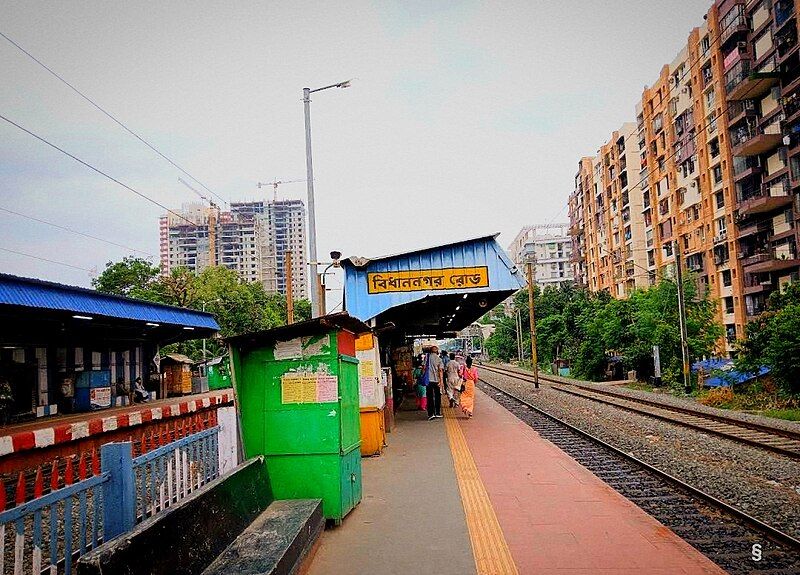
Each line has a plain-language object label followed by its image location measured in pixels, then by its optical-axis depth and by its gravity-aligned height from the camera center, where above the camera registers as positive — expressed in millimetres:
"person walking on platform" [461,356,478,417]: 16484 -1570
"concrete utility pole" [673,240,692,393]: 25344 -51
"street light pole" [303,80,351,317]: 16750 +3261
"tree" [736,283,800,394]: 18562 -831
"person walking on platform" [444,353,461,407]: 17031 -1150
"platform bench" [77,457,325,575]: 3135 -1262
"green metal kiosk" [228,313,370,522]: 6133 -661
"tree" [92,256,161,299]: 42562 +5041
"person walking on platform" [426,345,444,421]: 15750 -1277
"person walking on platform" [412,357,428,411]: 18281 -1816
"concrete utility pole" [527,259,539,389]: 30562 -595
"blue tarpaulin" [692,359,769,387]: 22333 -2113
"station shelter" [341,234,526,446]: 14688 +1370
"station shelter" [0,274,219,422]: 12867 +359
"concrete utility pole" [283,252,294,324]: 21906 +1819
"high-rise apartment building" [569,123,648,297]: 58719 +11400
